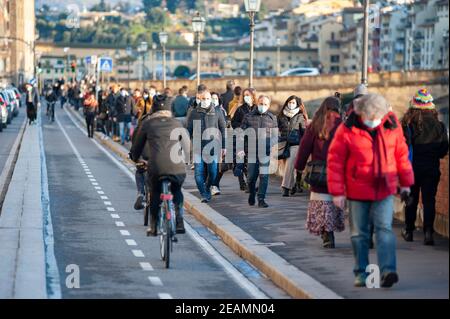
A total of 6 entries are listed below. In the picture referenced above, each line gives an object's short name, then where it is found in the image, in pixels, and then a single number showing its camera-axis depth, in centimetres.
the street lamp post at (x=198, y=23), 4262
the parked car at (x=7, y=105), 5797
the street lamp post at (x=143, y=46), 8068
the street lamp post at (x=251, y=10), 3133
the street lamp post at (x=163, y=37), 5579
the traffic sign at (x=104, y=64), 5397
